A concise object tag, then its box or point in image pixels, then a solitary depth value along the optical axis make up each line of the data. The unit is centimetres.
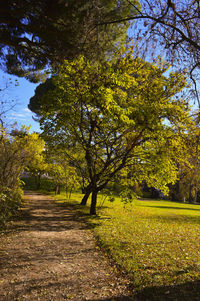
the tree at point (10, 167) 937
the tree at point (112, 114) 980
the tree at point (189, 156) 869
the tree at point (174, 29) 416
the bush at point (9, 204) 895
